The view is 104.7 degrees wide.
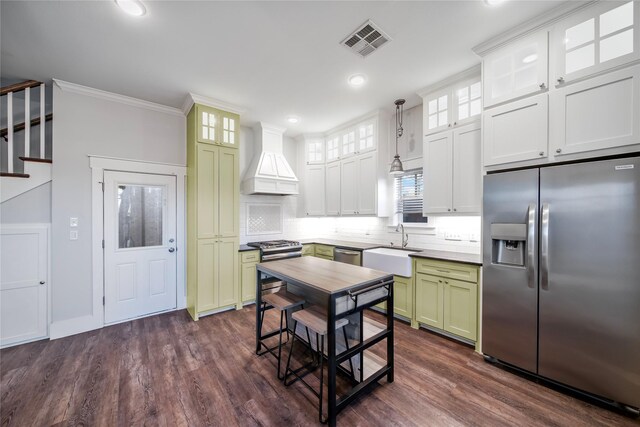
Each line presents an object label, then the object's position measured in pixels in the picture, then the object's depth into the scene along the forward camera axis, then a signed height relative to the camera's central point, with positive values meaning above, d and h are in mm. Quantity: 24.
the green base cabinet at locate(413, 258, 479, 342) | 2574 -942
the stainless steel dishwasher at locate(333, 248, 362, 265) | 3728 -694
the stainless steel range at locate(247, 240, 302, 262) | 3860 -605
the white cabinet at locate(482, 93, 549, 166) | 2104 +743
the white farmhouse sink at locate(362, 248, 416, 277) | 3119 -644
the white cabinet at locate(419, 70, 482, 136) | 2746 +1294
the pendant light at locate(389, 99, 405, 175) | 3371 +1285
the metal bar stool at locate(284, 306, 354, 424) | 1719 -813
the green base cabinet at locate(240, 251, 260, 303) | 3818 -979
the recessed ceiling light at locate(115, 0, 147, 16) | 1846 +1575
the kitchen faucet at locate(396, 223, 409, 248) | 3780 -398
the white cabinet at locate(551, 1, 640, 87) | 1738 +1304
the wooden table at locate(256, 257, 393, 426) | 1657 -602
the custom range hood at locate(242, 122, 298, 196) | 4094 +749
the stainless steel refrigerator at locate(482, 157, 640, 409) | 1713 -482
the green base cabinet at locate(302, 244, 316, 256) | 4528 -703
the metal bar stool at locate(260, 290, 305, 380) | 2162 -822
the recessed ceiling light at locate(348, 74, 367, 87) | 2885 +1591
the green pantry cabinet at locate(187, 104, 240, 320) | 3398 +30
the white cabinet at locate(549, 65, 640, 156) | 1718 +745
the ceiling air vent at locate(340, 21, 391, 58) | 2152 +1598
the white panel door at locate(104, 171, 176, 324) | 3244 -450
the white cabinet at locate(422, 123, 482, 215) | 2730 +482
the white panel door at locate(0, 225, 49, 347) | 2697 -807
